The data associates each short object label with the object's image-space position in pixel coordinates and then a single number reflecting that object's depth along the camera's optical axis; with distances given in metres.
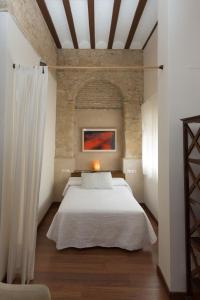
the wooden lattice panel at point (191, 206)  1.92
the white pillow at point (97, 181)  4.43
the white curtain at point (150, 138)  4.14
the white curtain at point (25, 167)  2.21
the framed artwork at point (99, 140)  5.67
